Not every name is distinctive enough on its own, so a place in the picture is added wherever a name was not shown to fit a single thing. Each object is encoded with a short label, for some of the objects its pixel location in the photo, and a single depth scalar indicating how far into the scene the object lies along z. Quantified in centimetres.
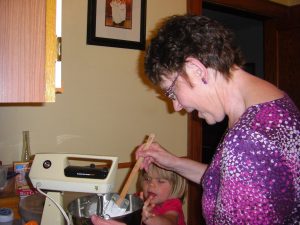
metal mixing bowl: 103
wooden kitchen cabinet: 57
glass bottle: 149
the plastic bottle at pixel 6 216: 109
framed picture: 167
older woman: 68
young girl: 140
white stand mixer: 94
